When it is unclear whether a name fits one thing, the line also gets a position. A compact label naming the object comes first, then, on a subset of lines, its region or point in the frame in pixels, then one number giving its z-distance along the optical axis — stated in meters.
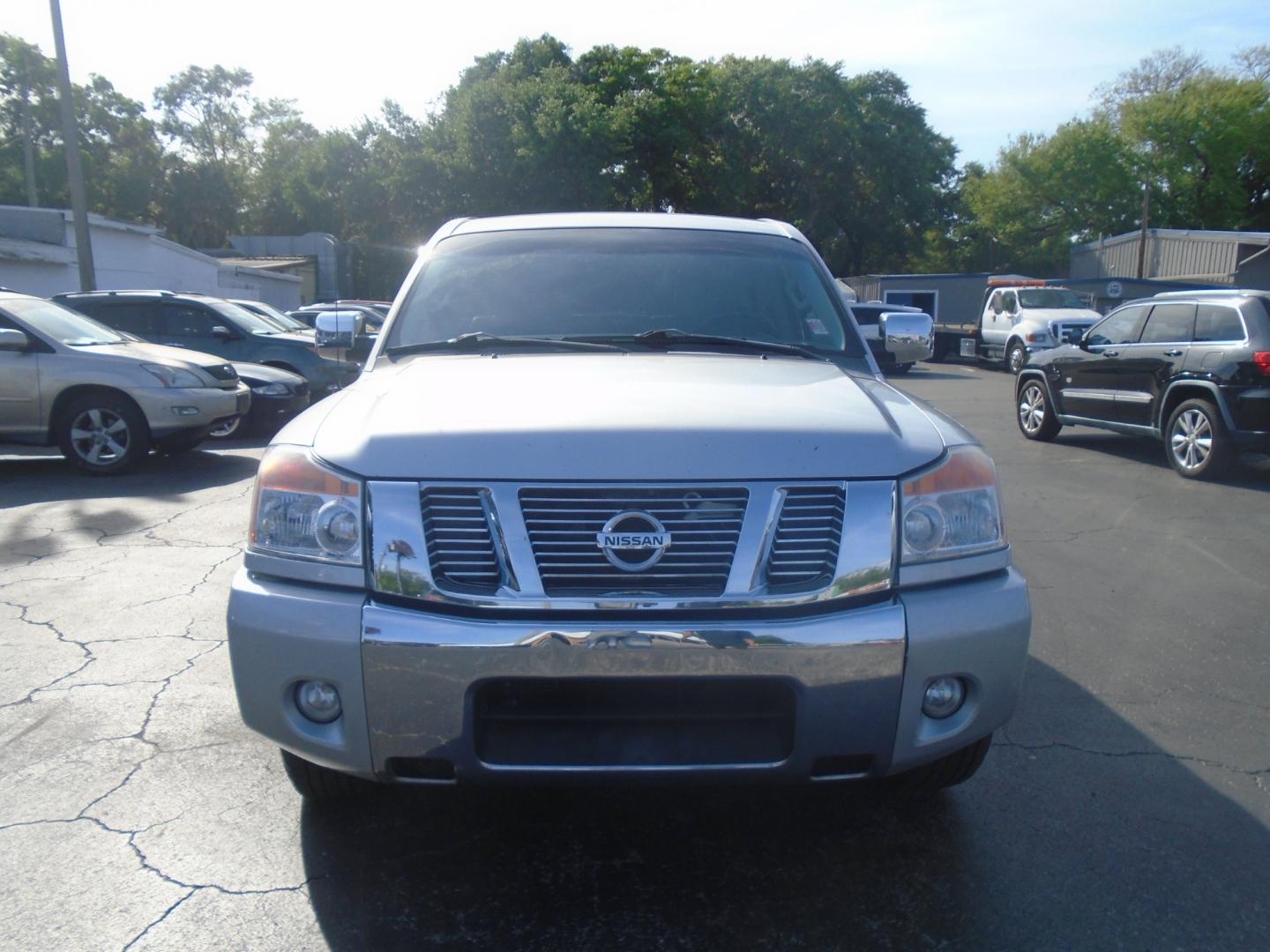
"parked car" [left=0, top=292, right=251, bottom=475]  9.25
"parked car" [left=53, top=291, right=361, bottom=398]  12.72
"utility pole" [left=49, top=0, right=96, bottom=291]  15.78
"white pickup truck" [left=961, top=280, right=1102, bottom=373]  23.27
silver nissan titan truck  2.53
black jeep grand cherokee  8.93
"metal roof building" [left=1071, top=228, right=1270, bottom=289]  36.34
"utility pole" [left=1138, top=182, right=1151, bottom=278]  40.12
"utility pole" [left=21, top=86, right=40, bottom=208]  35.77
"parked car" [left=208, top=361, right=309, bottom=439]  11.88
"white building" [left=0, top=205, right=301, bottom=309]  21.67
